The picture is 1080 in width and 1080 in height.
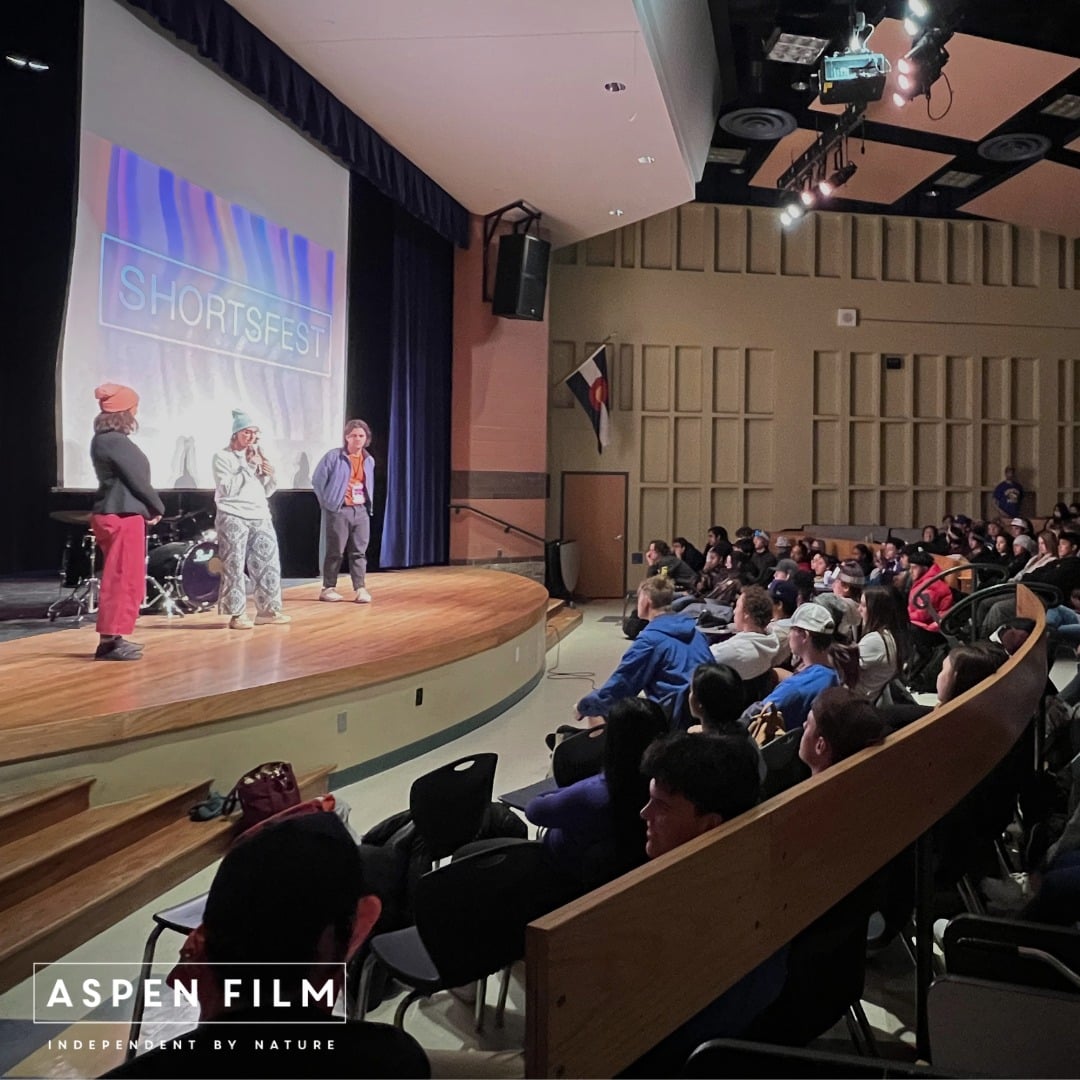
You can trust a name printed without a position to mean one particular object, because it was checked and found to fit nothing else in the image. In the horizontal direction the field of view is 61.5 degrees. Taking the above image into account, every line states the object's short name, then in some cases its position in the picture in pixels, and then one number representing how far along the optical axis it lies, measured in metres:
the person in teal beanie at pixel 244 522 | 4.96
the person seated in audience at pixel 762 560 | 8.38
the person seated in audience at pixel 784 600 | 5.42
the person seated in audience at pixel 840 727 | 1.89
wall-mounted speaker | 9.61
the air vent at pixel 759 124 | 9.18
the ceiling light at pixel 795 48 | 7.26
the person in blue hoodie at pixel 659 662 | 3.34
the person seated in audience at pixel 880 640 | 3.59
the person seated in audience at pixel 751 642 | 3.74
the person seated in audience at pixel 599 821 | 1.79
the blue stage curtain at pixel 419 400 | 8.98
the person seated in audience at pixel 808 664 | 2.98
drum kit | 5.25
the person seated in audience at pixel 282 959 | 0.94
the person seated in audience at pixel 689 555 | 9.73
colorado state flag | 11.33
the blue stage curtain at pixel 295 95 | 5.24
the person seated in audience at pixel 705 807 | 1.36
